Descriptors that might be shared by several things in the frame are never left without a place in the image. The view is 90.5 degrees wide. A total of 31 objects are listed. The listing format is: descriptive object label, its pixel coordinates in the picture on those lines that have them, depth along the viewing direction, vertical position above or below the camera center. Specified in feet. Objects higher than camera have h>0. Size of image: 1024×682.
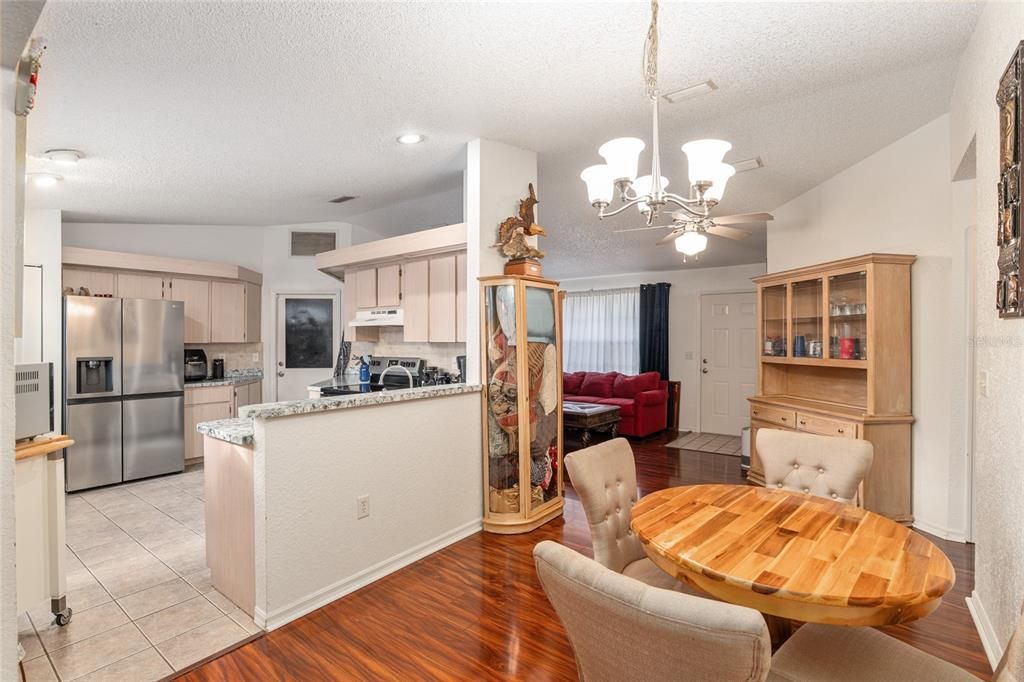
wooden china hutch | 11.51 -0.51
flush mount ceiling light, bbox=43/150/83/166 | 10.94 +4.08
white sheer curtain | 26.94 +0.57
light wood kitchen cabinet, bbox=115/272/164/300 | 16.53 +1.86
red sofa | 22.29 -2.57
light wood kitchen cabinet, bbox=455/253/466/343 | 12.85 +1.18
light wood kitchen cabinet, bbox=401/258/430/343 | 13.82 +1.12
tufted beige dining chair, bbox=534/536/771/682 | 2.92 -1.78
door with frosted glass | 19.35 +0.23
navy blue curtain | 25.22 +0.66
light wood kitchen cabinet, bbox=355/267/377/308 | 15.52 +1.65
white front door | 22.77 -0.90
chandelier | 5.95 +2.06
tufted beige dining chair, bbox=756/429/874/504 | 7.04 -1.77
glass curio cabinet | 10.95 -1.19
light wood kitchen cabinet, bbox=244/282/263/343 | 19.12 +1.16
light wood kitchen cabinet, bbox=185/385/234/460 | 16.71 -2.24
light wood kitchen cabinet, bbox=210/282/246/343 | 18.20 +1.08
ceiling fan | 10.21 +2.28
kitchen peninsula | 7.57 -2.61
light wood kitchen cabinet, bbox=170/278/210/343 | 17.54 +1.28
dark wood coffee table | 19.66 -3.04
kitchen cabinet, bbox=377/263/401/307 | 14.75 +1.64
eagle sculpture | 11.30 +2.31
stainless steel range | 14.85 -1.09
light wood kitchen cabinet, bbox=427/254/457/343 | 13.12 +1.08
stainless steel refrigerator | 14.17 -1.39
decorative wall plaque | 5.26 +1.66
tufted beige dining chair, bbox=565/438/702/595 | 6.29 -2.16
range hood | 14.62 +0.70
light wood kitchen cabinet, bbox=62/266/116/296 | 15.66 +1.95
